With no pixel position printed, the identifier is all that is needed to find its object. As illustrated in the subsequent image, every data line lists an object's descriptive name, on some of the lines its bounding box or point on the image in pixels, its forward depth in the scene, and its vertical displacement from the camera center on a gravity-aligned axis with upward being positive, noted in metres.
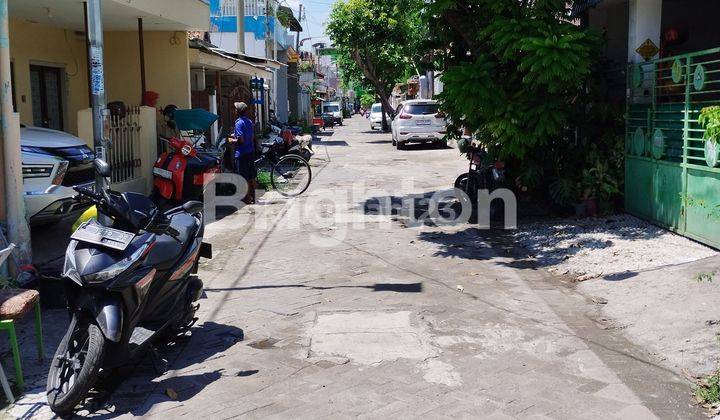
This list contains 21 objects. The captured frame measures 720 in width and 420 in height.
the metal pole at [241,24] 23.67 +3.70
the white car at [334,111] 54.13 +1.68
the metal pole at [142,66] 12.16 +1.21
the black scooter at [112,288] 4.15 -0.96
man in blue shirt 12.22 -0.28
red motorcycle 10.52 -0.60
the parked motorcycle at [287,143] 15.69 -0.24
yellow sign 9.12 +1.01
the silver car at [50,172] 7.55 -0.41
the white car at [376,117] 44.31 +0.90
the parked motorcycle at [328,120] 49.69 +0.84
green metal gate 7.26 -0.25
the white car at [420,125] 24.20 +0.20
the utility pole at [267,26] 31.36 +4.75
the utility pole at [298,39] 44.38 +6.09
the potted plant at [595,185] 9.32 -0.76
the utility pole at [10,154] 6.36 -0.16
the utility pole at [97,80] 6.84 +0.54
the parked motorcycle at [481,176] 9.94 -0.68
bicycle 13.66 -0.80
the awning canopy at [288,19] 37.88 +6.64
